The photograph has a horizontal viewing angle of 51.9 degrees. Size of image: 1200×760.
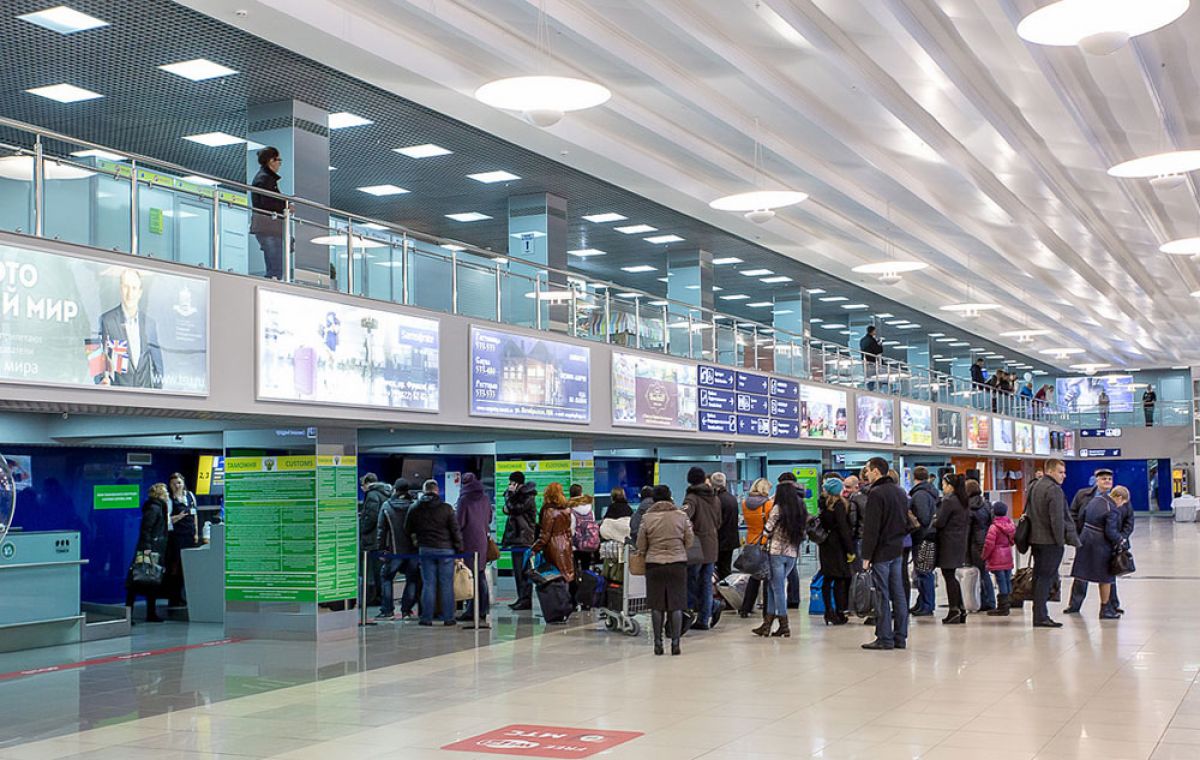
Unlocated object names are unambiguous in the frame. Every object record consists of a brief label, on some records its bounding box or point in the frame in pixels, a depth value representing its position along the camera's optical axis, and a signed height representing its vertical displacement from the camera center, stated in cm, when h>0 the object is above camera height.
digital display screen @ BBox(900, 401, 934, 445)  2793 +86
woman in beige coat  1098 -84
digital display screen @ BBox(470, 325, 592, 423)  1349 +107
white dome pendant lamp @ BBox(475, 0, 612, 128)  1036 +320
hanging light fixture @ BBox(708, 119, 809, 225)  1488 +324
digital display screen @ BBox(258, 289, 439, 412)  1071 +111
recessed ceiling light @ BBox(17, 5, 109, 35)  1104 +417
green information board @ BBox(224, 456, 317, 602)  1212 -53
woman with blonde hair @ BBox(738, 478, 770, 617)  1433 -61
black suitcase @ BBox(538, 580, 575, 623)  1348 -144
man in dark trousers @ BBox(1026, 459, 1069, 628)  1251 -76
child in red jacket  1373 -106
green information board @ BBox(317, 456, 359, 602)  1216 -55
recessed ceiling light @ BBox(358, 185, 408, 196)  1791 +414
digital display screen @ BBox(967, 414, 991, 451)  3366 +76
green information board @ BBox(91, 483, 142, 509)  1478 -22
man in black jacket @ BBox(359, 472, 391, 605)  1430 -52
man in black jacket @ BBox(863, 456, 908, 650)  1108 -82
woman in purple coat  1347 -56
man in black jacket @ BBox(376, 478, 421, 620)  1359 -82
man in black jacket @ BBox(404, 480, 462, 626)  1305 -67
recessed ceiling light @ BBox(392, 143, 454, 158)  1569 +412
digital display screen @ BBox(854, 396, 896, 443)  2533 +87
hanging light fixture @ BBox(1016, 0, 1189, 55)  876 +317
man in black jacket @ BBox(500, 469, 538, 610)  1472 -55
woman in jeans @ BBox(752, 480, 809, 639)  1209 -76
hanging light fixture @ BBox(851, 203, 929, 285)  2036 +324
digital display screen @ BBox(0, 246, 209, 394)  841 +113
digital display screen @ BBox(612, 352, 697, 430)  1642 +104
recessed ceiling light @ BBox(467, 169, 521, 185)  1698 +408
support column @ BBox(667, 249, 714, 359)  2277 +351
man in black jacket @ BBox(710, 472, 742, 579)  1409 -70
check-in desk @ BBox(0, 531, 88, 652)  1125 -102
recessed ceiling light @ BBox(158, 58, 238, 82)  1238 +414
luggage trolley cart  1232 -140
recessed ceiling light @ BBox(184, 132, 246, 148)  1526 +421
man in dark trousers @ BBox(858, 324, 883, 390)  2631 +238
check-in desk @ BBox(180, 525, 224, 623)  1339 -115
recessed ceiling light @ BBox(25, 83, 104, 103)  1335 +423
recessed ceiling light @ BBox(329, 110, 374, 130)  1429 +413
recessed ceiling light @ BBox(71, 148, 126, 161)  926 +251
